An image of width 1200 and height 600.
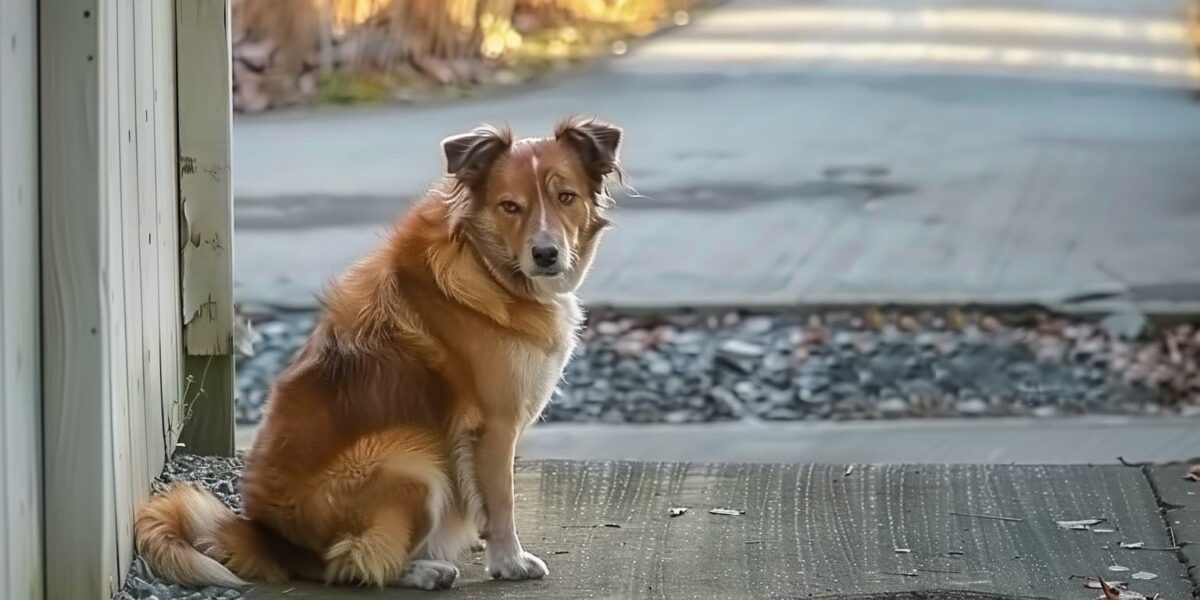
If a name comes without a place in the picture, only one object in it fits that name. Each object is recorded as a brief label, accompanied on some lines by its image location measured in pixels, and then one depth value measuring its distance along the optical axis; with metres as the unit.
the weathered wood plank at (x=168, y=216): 8.76
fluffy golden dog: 7.53
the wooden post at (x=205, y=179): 9.43
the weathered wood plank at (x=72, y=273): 6.39
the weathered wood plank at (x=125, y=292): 7.00
